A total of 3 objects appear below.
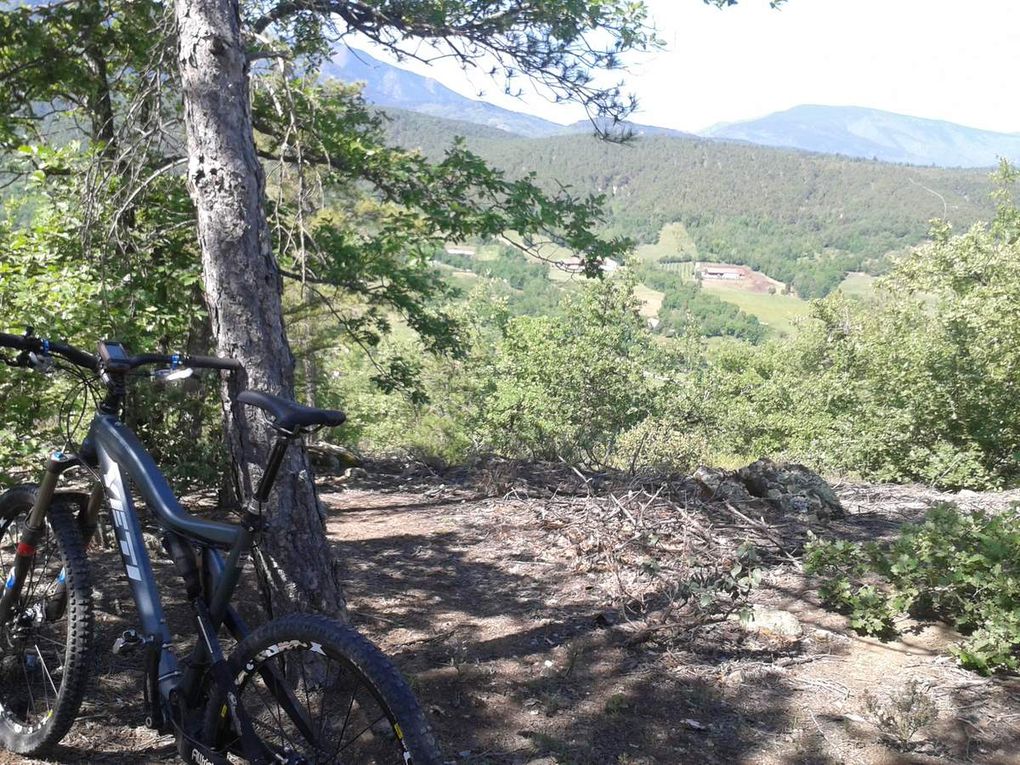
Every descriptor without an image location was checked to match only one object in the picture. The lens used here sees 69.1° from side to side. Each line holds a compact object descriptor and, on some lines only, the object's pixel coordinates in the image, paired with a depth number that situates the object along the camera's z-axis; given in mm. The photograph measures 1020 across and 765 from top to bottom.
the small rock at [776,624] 3668
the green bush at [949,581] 3361
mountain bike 1872
